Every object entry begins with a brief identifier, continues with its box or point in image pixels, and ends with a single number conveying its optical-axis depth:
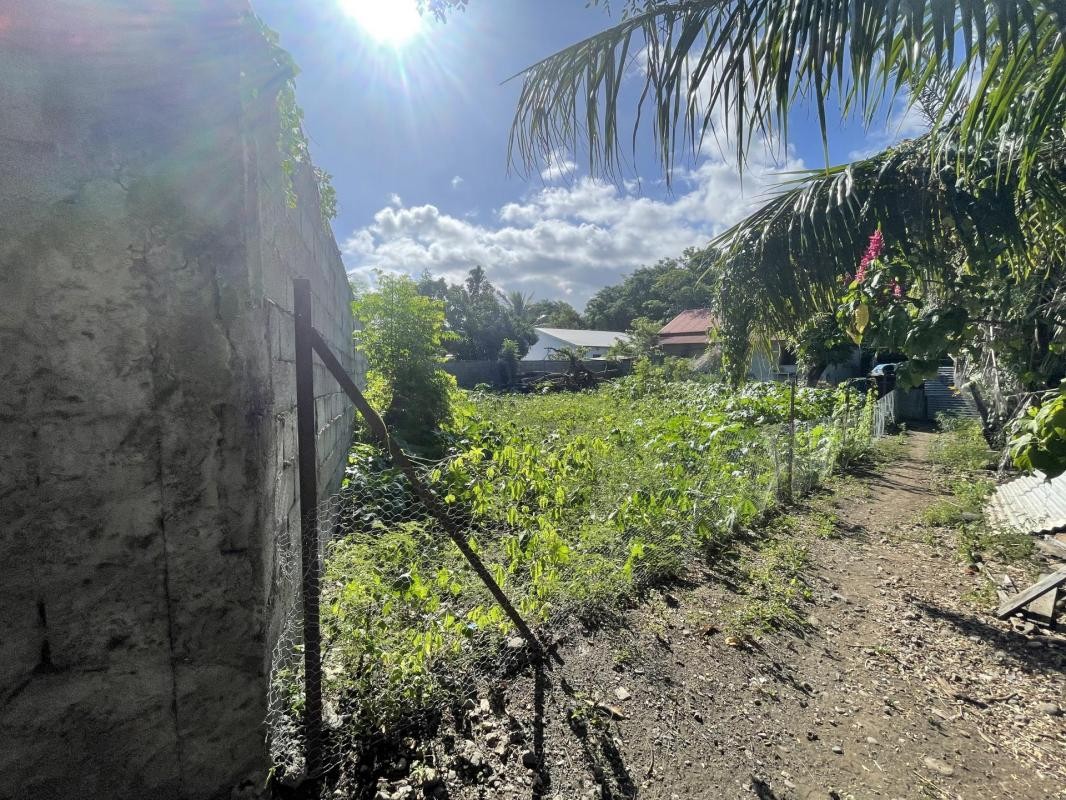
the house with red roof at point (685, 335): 25.73
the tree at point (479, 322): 27.95
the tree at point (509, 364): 23.42
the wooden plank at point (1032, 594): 2.81
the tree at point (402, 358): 6.39
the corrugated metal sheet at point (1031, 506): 4.07
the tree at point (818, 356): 13.55
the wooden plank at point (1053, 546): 3.74
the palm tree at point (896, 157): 1.78
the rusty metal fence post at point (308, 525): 1.64
